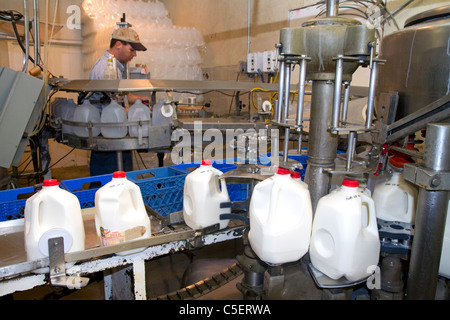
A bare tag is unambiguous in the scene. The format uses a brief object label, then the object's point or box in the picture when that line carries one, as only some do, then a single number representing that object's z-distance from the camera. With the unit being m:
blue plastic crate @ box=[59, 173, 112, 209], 1.42
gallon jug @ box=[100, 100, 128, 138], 2.36
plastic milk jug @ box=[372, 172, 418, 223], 1.12
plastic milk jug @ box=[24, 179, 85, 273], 0.91
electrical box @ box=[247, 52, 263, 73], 3.82
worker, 2.88
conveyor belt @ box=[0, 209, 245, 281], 0.91
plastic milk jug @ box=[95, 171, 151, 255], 0.98
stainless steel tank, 0.95
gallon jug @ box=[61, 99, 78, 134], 2.57
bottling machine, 0.84
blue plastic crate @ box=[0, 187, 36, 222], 1.29
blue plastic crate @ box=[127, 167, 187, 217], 1.46
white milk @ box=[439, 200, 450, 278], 0.94
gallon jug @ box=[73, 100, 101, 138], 2.38
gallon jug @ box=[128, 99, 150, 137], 2.36
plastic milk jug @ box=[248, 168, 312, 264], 0.88
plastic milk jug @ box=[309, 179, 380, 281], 0.83
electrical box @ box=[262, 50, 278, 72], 3.62
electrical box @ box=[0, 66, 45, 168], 1.89
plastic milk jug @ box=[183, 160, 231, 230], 1.14
